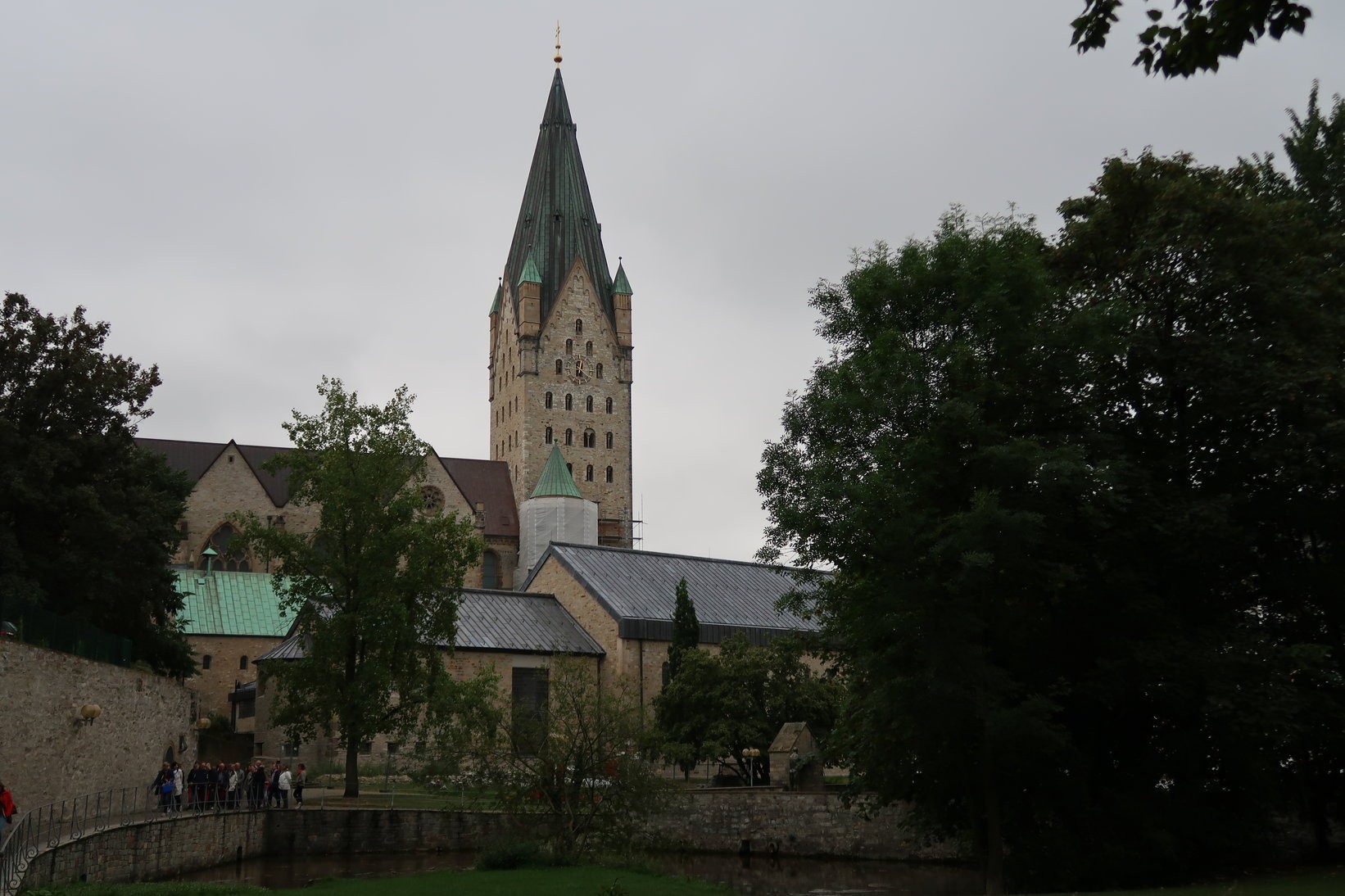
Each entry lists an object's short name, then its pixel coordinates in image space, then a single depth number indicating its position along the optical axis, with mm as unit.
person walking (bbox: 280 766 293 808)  33094
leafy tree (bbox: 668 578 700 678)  48938
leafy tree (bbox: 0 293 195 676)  29453
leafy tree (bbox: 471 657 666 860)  26922
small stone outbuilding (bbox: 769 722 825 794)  36938
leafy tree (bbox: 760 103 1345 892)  21594
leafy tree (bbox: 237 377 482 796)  34500
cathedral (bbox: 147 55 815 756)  53469
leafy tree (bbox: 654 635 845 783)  42062
